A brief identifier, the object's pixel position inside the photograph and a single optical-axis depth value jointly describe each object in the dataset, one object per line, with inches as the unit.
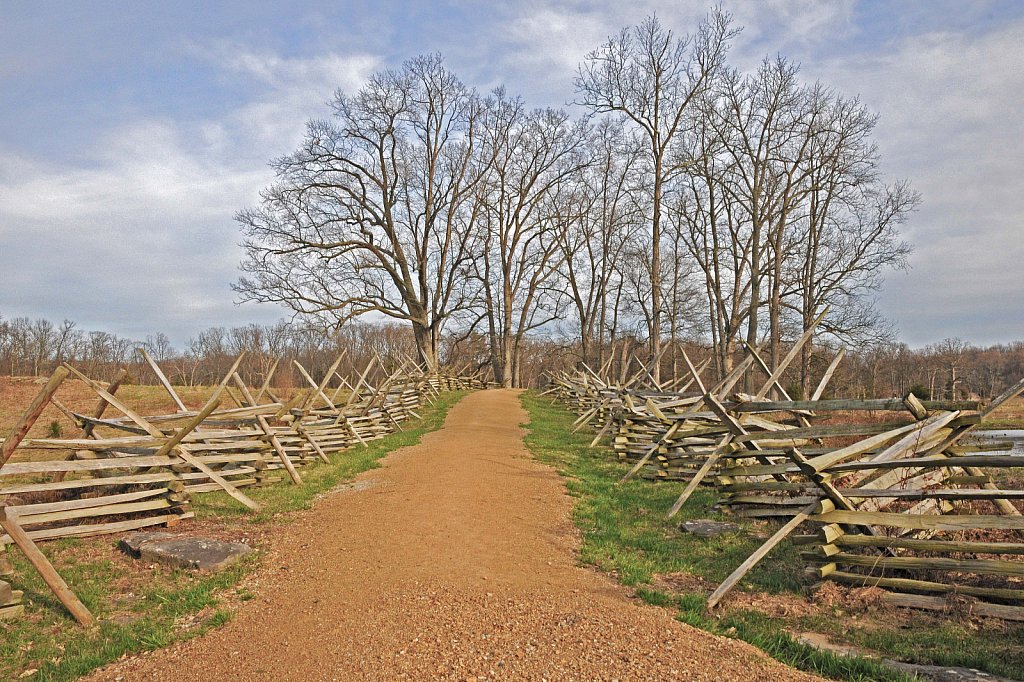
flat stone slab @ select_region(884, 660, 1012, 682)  136.1
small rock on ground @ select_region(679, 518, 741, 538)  264.4
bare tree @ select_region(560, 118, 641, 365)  1385.3
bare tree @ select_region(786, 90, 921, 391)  910.4
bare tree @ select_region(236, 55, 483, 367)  1132.5
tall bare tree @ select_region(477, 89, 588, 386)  1471.5
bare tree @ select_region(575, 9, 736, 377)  912.3
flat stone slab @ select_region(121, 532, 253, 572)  220.1
